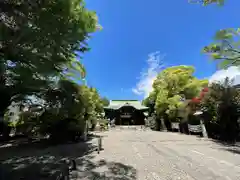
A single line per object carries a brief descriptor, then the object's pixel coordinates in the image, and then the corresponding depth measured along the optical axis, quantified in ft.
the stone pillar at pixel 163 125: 55.43
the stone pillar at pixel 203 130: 32.72
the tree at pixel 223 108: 28.63
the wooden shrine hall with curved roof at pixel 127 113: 84.44
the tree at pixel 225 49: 25.58
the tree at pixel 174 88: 53.30
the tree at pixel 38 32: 12.57
